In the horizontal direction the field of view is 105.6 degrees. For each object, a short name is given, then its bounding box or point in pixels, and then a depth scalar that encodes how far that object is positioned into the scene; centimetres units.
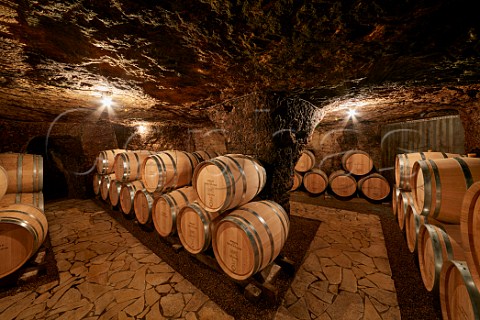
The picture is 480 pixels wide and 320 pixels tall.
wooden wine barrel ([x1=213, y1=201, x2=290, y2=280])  222
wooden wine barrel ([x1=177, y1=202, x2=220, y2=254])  280
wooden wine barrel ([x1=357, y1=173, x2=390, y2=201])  566
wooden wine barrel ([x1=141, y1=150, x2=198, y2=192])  349
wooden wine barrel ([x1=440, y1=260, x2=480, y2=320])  129
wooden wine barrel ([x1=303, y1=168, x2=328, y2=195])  658
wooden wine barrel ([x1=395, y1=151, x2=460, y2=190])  326
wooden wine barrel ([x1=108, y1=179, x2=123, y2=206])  515
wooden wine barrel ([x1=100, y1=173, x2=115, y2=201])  568
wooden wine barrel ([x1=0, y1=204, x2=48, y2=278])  259
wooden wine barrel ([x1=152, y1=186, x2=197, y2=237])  336
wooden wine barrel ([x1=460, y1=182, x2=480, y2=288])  122
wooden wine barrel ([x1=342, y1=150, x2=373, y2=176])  622
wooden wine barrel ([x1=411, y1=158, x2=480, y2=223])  182
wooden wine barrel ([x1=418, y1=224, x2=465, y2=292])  191
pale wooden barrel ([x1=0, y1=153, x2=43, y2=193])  369
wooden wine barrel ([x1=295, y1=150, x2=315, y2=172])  720
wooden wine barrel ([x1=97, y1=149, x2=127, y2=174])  576
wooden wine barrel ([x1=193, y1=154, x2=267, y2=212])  246
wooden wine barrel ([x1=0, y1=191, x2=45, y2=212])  341
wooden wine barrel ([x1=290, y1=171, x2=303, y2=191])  722
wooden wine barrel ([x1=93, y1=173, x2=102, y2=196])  638
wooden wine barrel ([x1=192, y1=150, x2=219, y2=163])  451
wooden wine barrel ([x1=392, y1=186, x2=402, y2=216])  386
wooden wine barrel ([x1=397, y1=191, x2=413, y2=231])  325
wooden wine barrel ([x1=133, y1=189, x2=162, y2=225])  400
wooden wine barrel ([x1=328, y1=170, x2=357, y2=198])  613
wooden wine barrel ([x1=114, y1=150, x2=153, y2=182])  464
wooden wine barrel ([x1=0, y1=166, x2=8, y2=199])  279
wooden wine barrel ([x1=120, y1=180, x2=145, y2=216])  453
